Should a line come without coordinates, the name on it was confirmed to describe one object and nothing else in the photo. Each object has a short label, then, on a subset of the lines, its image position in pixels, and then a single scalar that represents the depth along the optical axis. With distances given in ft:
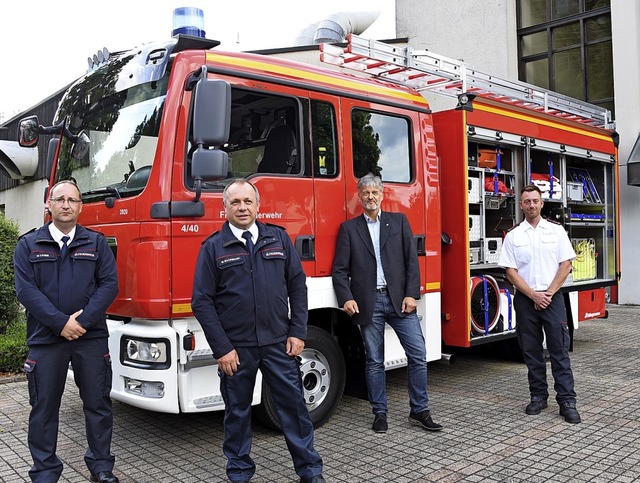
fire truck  13.60
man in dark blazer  15.76
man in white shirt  17.10
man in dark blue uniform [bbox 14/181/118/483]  12.12
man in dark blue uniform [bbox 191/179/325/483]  11.75
